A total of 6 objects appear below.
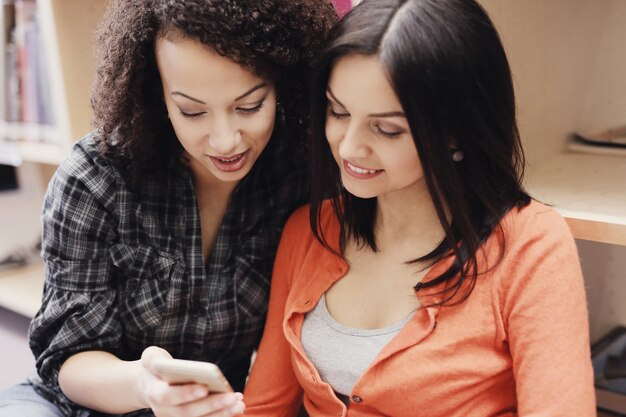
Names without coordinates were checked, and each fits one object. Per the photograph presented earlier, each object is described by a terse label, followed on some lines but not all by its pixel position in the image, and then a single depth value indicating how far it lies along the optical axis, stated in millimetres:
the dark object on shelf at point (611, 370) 1195
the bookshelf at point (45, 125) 1412
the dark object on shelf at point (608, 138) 1200
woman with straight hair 763
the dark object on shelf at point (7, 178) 2020
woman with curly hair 916
